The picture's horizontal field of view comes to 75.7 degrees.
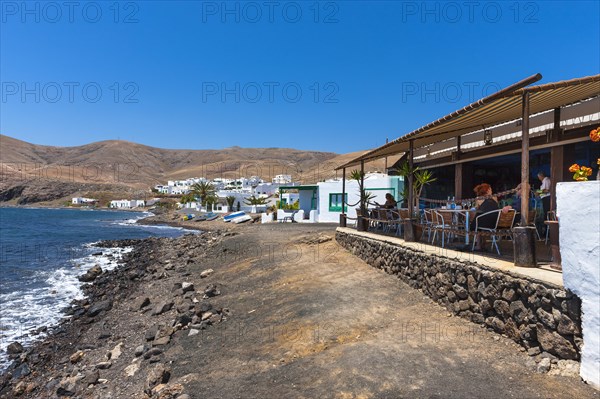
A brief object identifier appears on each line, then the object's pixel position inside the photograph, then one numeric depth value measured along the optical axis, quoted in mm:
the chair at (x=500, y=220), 6469
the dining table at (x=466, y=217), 6895
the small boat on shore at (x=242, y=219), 35156
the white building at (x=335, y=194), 20995
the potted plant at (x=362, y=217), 11766
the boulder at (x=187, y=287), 11180
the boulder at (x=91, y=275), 15789
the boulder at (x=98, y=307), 10961
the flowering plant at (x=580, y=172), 4378
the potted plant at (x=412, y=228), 8289
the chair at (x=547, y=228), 7340
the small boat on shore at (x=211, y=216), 45828
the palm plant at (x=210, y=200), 58678
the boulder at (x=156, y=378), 5383
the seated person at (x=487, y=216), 6602
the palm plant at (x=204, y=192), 59875
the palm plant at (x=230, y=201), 52875
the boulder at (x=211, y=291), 10109
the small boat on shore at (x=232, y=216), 39322
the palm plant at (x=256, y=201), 49938
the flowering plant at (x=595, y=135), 4572
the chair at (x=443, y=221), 7383
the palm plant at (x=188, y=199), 71162
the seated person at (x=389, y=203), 11661
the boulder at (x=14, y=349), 8625
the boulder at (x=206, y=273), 13102
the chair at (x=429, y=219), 7851
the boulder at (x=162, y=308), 9859
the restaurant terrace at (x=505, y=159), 5164
